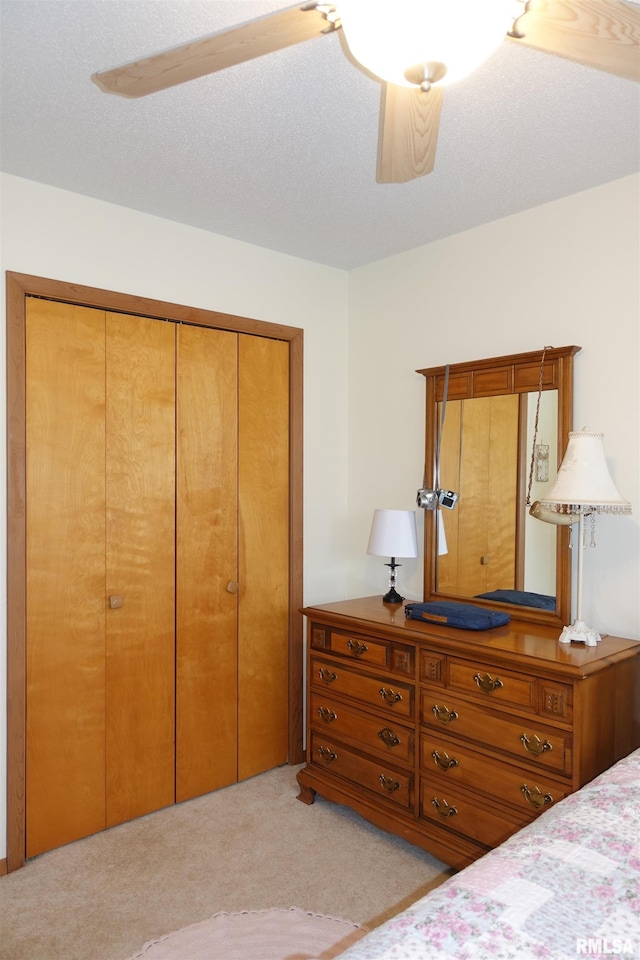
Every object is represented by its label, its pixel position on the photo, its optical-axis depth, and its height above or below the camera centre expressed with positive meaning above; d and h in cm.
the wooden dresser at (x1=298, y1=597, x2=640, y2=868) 219 -95
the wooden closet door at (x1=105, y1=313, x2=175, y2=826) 281 -44
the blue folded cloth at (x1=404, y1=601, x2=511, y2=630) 256 -60
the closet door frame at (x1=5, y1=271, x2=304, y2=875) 251 -32
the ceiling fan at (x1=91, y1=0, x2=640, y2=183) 105 +77
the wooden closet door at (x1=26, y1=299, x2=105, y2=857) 259 -44
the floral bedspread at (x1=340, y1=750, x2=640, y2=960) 105 -76
